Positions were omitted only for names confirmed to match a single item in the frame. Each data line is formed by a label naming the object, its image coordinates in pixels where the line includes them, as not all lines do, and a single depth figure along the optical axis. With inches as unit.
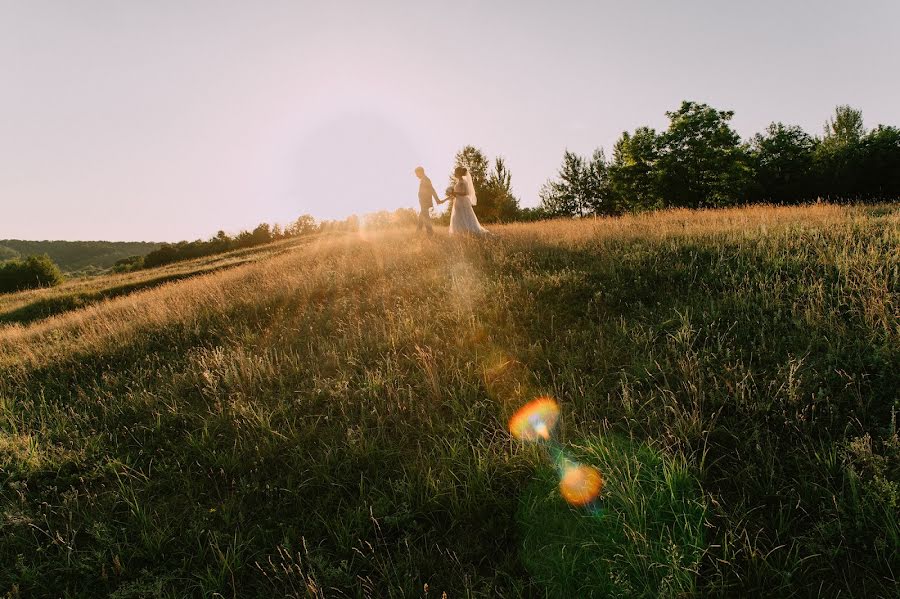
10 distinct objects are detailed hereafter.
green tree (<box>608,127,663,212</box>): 1668.3
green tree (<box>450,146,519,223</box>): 1430.9
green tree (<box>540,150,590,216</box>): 1924.2
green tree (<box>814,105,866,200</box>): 1537.9
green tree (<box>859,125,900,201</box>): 1481.3
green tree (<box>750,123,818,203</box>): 1697.8
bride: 556.4
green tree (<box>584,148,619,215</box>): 1948.8
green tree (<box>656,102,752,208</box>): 1512.1
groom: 611.3
